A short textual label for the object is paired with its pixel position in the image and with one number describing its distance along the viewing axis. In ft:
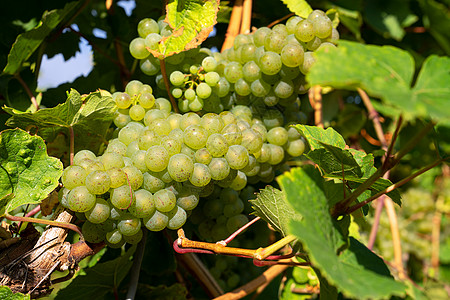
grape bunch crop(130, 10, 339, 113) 1.77
